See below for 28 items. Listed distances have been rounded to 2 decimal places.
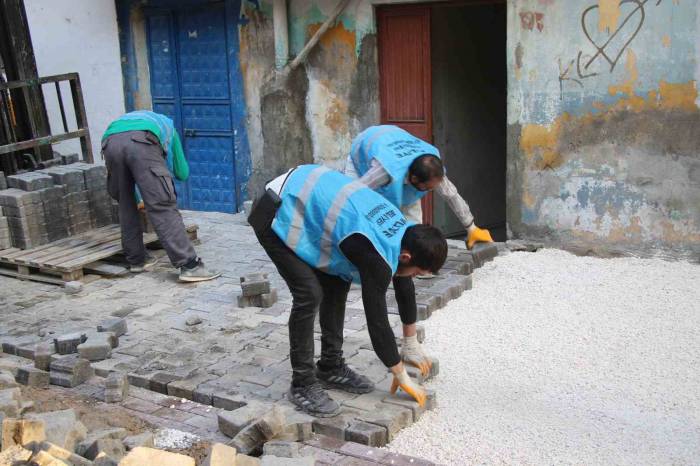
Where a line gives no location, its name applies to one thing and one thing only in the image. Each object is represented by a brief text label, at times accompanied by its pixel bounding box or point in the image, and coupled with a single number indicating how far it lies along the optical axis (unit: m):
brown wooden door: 8.24
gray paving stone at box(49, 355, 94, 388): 5.10
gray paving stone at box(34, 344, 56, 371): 5.32
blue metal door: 9.73
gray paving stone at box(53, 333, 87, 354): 5.44
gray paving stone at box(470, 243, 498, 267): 7.24
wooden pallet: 7.40
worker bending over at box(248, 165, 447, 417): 3.94
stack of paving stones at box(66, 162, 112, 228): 8.20
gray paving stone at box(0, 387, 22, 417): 4.18
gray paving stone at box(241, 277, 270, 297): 6.42
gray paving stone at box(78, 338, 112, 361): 5.37
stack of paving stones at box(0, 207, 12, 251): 7.74
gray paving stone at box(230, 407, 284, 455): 4.00
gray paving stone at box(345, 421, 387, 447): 4.10
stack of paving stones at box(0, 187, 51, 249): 7.62
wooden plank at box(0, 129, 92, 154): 7.97
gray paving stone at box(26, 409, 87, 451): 3.88
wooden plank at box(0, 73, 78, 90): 8.05
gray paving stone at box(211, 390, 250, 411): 4.63
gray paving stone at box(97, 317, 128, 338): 5.80
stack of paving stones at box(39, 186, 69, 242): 7.84
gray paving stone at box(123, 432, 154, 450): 3.96
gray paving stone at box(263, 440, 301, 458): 3.89
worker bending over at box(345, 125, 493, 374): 4.62
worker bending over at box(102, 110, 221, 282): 7.23
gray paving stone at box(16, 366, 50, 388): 5.09
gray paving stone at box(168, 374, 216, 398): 4.85
